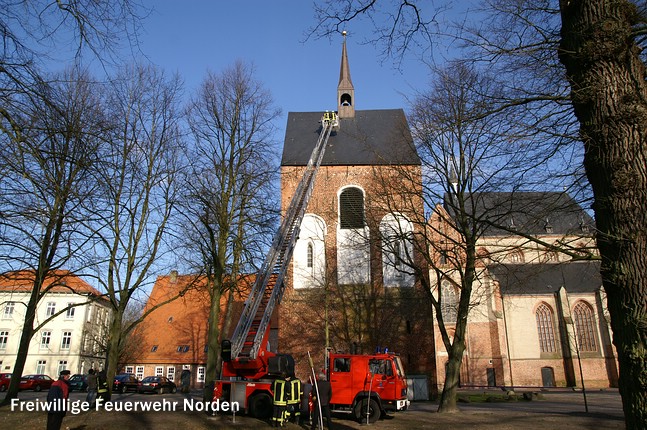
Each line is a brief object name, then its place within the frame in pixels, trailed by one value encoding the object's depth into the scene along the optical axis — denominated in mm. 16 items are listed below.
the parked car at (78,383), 30359
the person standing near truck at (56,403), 8250
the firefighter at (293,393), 10812
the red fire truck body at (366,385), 13602
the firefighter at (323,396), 11164
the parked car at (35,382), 29891
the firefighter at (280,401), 10602
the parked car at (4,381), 28992
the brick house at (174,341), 35562
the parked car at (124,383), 28438
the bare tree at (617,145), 4199
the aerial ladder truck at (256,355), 12277
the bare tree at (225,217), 15484
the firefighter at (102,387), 13984
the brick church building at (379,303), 21819
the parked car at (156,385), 27859
